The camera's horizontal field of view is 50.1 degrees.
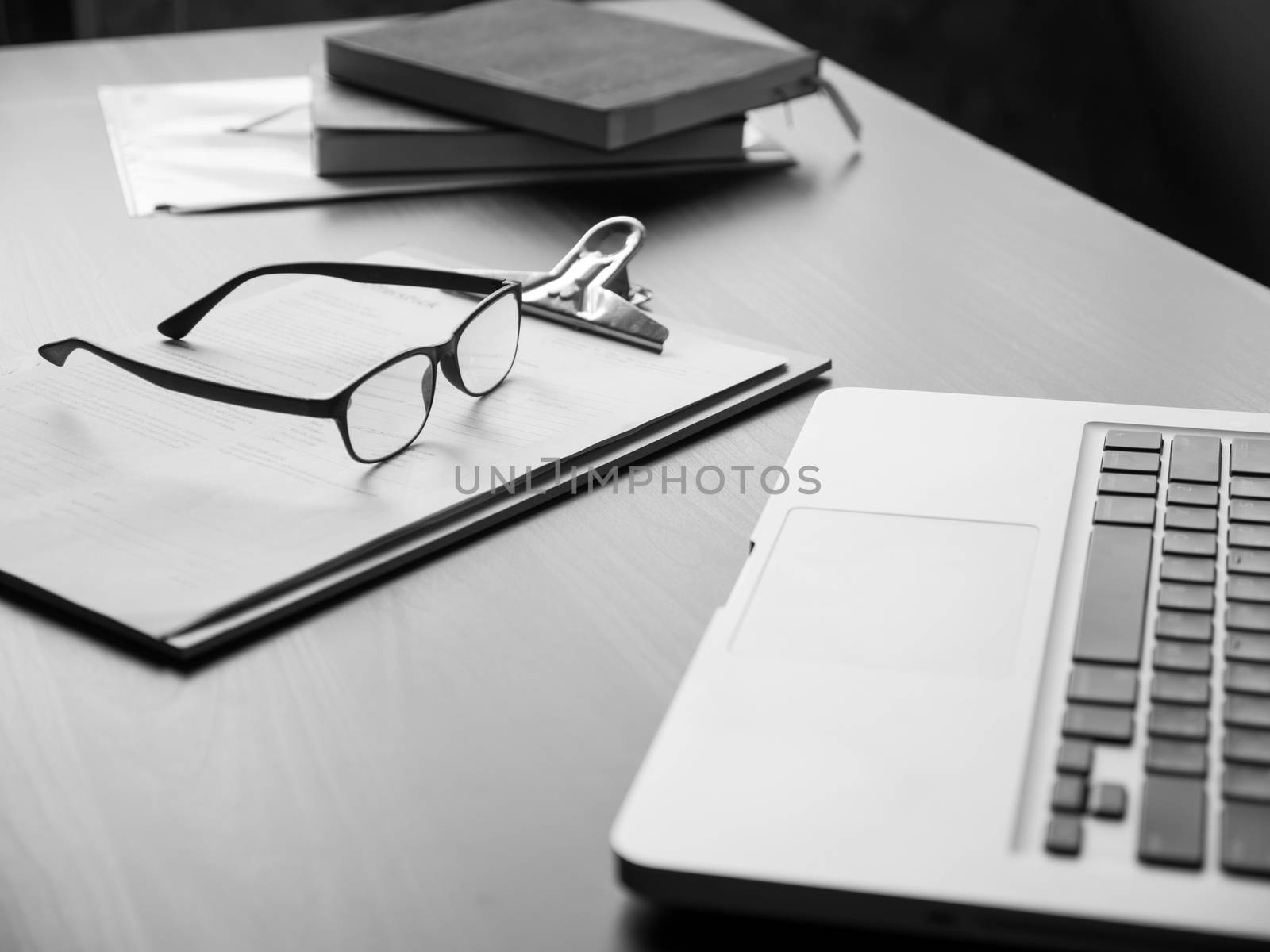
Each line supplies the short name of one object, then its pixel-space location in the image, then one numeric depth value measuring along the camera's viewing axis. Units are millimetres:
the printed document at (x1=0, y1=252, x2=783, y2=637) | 499
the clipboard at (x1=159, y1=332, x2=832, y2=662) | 470
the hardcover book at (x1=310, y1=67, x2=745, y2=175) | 1012
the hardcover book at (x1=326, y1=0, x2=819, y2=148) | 984
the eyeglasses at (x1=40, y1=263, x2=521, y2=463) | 564
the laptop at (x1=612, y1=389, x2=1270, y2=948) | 337
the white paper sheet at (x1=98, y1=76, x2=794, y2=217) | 975
